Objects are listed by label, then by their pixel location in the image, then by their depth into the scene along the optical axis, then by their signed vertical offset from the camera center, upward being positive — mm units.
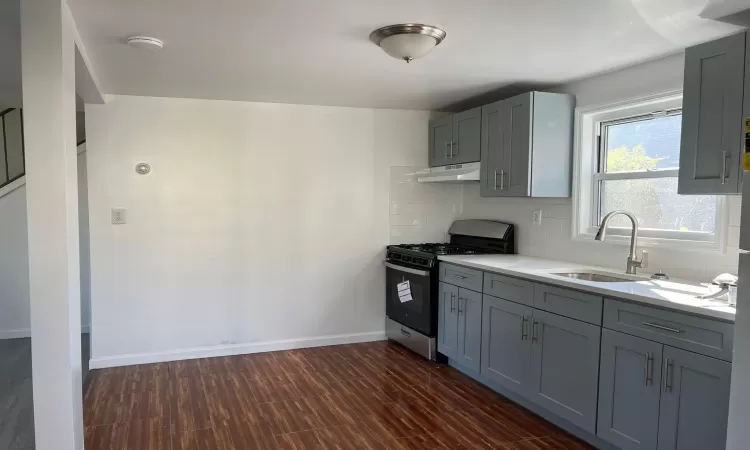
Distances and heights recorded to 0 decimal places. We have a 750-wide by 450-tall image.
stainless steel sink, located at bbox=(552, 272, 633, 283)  3127 -457
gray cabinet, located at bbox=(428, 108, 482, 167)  4086 +520
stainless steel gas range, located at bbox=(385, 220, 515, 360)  4098 -627
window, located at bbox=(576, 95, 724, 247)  2912 +168
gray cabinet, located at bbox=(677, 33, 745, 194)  2150 +377
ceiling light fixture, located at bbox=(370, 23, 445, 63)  2424 +772
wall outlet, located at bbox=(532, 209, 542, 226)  3994 -119
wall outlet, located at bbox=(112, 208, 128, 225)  3953 -151
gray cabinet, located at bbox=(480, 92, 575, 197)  3549 +405
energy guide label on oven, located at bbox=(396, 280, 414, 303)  4305 -766
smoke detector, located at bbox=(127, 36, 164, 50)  2591 +780
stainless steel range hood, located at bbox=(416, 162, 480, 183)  4090 +229
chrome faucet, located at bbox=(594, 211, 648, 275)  3004 -226
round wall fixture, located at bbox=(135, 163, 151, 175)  3982 +218
